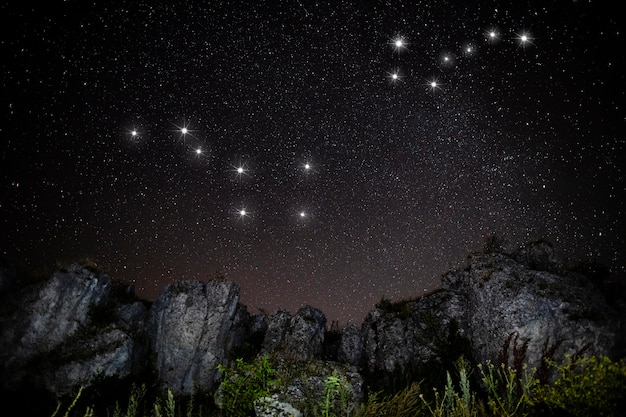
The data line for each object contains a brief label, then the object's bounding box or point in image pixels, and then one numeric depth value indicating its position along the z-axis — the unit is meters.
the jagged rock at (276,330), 19.28
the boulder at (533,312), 13.80
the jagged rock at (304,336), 18.23
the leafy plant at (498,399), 3.31
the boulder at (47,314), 16.30
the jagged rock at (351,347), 18.94
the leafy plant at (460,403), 3.38
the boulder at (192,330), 18.75
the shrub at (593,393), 3.23
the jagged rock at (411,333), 17.53
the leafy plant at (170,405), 3.73
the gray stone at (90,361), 15.64
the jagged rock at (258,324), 21.43
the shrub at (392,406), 3.48
